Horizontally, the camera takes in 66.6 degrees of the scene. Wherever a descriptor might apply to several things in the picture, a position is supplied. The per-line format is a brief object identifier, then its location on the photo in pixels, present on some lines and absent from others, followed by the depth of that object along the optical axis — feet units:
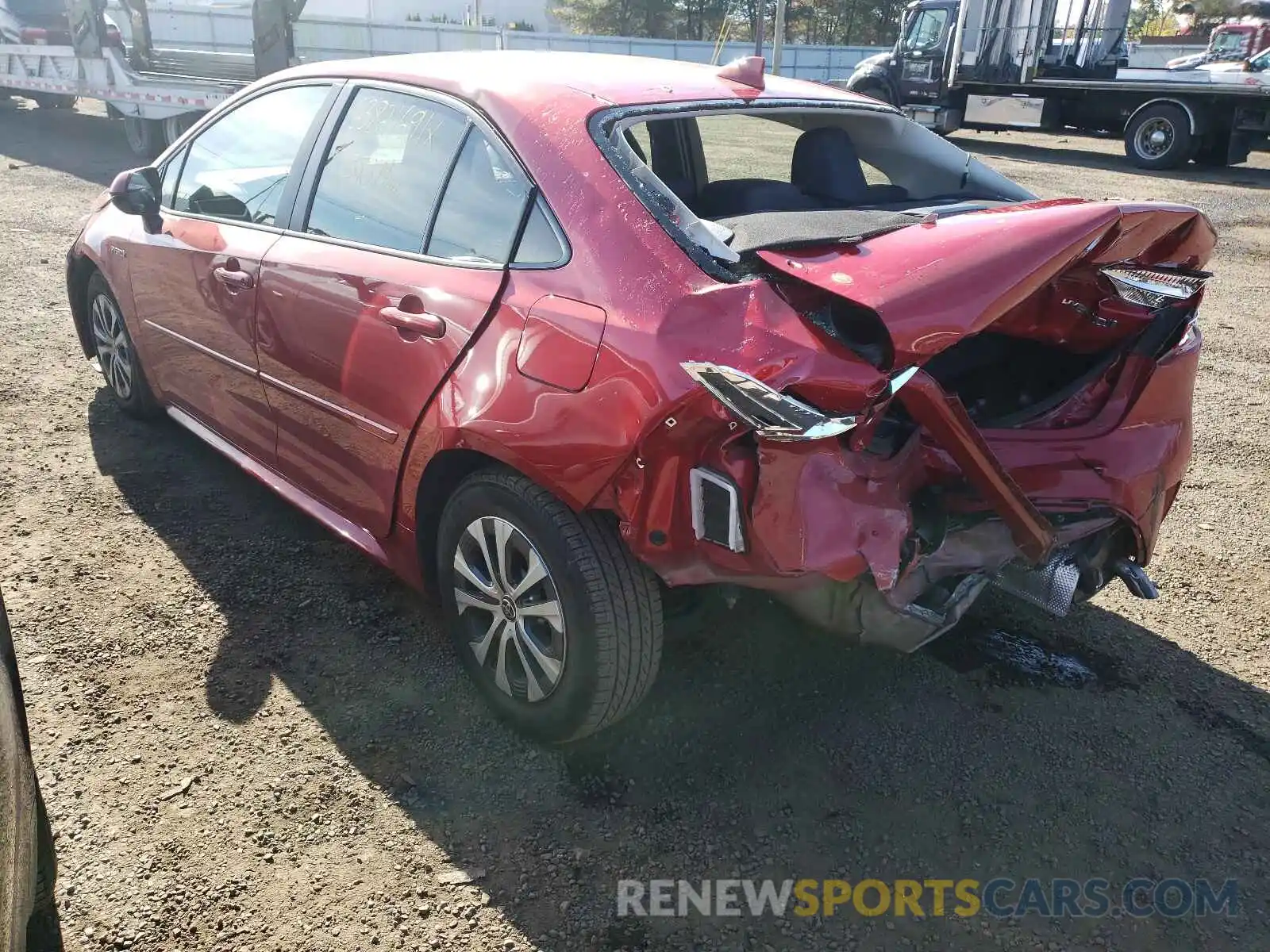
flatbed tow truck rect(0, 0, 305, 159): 38.40
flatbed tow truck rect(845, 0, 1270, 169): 47.47
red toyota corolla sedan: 6.67
